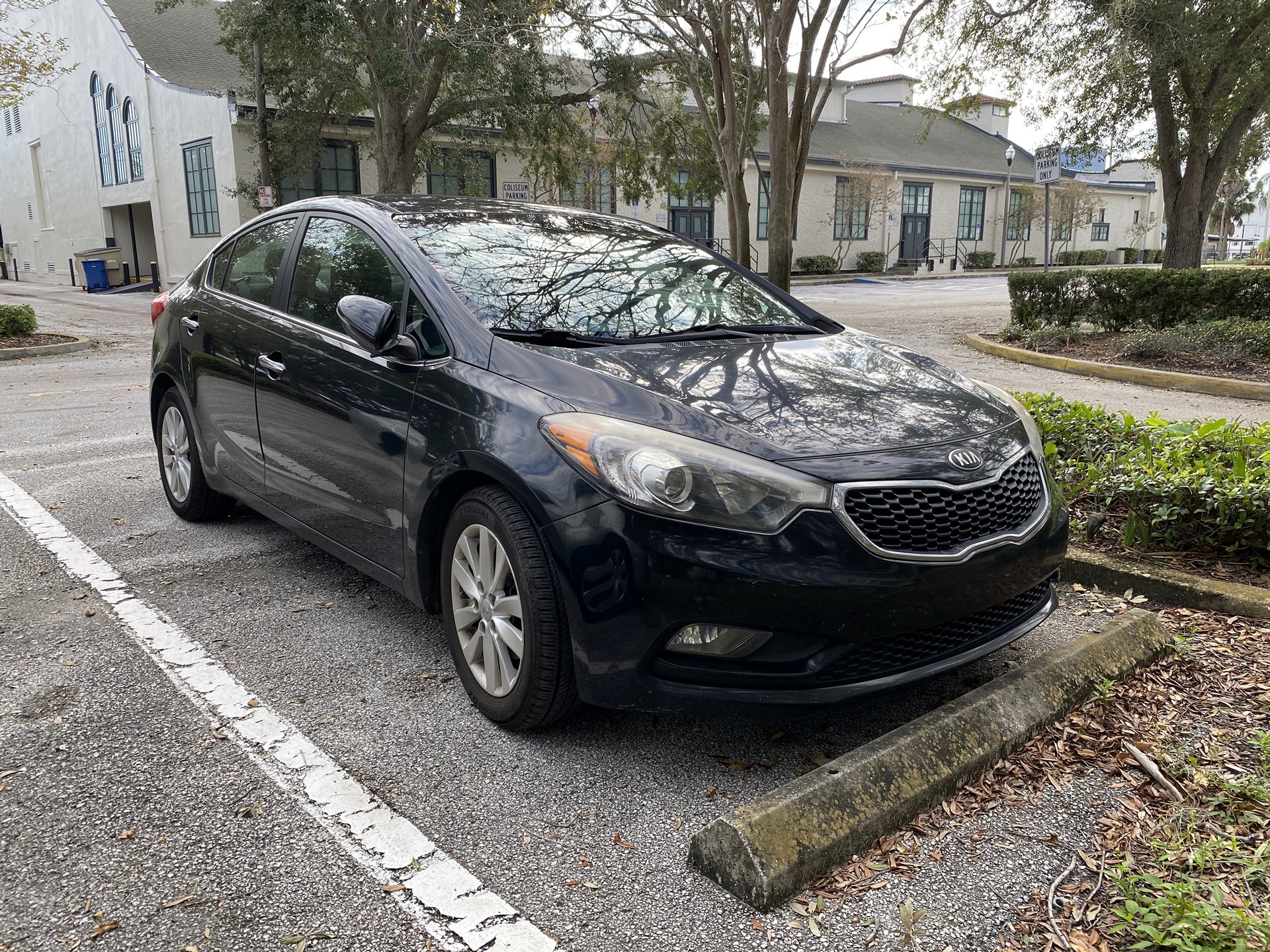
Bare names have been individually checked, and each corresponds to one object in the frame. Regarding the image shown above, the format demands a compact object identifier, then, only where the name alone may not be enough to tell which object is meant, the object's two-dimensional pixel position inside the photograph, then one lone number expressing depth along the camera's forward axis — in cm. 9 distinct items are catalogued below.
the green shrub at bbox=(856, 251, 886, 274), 4041
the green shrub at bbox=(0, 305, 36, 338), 1425
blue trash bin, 3108
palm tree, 5431
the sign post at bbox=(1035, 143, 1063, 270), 1513
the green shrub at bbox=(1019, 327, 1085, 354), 1270
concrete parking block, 226
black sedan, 255
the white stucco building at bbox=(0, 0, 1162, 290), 2606
